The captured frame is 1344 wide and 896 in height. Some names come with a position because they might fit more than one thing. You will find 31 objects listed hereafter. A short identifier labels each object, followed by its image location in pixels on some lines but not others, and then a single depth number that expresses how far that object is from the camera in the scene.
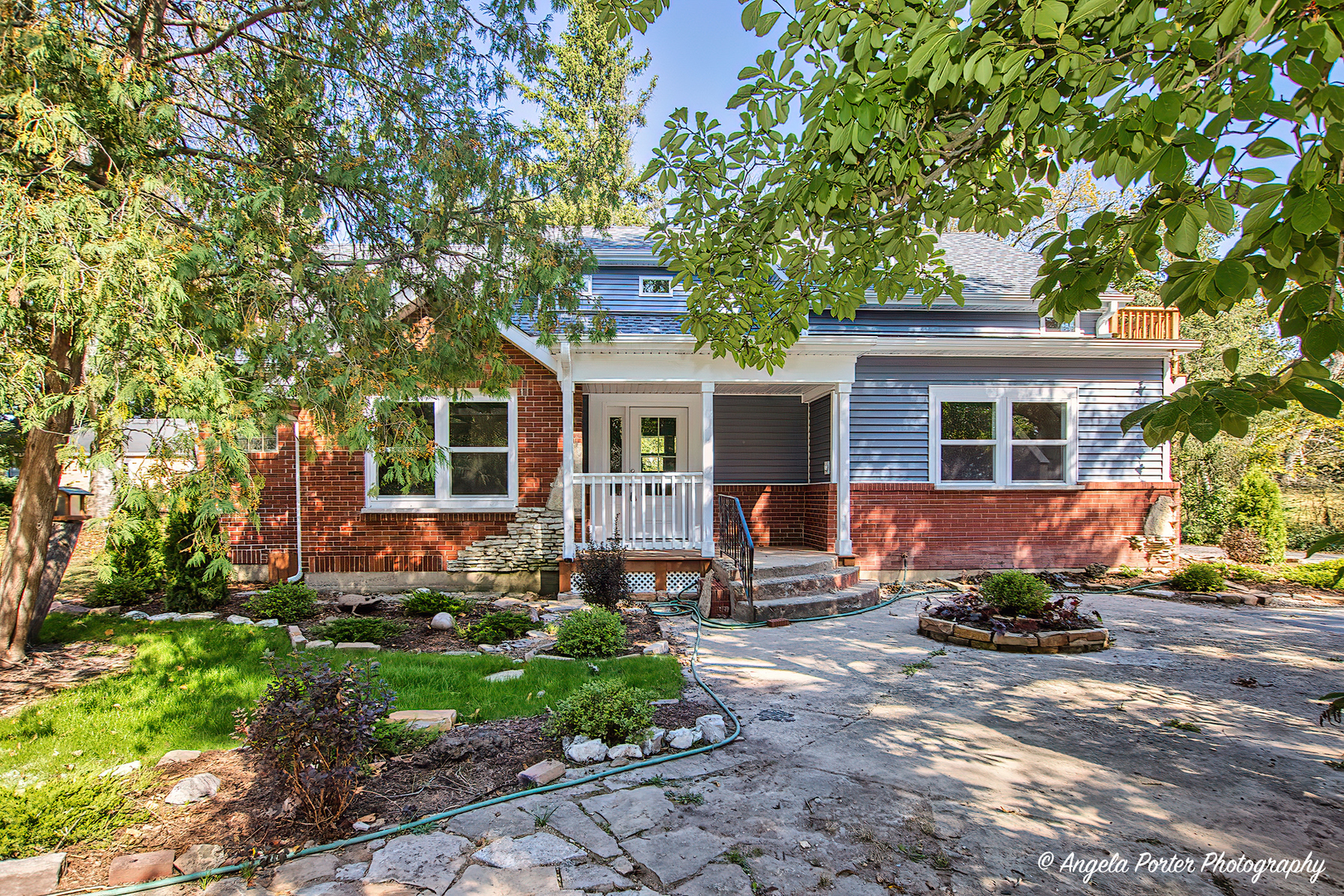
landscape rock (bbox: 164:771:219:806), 3.10
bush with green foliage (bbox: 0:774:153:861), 2.71
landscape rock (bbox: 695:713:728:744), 3.88
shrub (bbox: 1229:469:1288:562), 10.62
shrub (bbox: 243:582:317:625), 6.95
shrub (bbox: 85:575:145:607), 7.41
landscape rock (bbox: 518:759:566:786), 3.30
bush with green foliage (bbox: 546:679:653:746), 3.79
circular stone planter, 6.07
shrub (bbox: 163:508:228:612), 7.27
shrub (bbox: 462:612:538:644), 6.32
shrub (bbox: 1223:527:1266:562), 10.66
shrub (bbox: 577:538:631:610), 7.18
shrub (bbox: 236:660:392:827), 2.83
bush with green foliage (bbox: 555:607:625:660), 5.75
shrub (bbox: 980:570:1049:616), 6.32
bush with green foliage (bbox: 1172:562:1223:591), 8.88
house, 8.85
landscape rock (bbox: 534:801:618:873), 2.72
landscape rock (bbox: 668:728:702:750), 3.76
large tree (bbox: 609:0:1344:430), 1.81
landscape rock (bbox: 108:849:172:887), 2.53
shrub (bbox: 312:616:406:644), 6.12
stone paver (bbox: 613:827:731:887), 2.56
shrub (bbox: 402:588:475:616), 7.27
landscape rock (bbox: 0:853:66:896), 2.45
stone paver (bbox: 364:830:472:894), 2.51
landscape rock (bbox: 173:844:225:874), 2.61
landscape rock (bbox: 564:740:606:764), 3.57
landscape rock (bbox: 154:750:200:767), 3.49
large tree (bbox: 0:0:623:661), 3.27
